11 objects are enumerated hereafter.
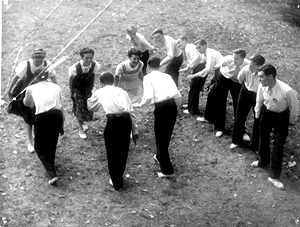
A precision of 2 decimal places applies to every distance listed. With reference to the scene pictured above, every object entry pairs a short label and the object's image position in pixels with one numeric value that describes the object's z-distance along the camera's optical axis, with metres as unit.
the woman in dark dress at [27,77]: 7.88
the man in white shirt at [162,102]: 7.61
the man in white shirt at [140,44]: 9.60
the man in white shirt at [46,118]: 7.42
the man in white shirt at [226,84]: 8.43
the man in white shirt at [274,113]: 7.39
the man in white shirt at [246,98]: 7.92
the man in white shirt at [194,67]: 9.34
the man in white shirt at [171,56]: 9.56
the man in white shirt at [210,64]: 9.01
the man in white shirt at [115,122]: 7.31
